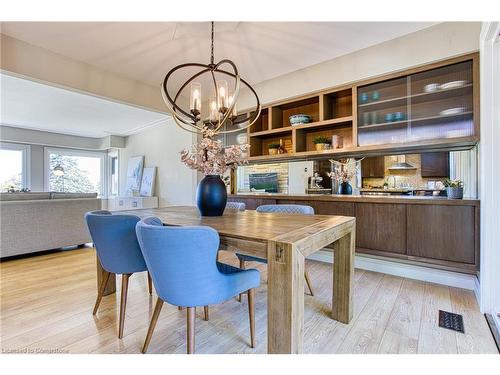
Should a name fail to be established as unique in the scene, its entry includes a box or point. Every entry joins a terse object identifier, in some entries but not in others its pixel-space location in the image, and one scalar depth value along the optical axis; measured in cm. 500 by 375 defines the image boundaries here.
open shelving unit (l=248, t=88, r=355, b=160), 327
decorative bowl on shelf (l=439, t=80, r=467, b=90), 241
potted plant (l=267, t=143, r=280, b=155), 384
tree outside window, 681
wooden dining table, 110
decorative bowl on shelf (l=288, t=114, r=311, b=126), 352
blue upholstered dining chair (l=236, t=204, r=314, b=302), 228
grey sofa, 319
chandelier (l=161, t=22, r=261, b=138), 205
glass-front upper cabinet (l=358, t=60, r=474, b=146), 241
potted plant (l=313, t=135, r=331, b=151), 334
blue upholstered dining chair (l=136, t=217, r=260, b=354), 114
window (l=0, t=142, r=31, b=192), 591
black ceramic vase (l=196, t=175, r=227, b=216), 200
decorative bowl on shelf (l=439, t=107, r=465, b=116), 242
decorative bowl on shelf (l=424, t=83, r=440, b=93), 257
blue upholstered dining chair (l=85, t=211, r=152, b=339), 159
